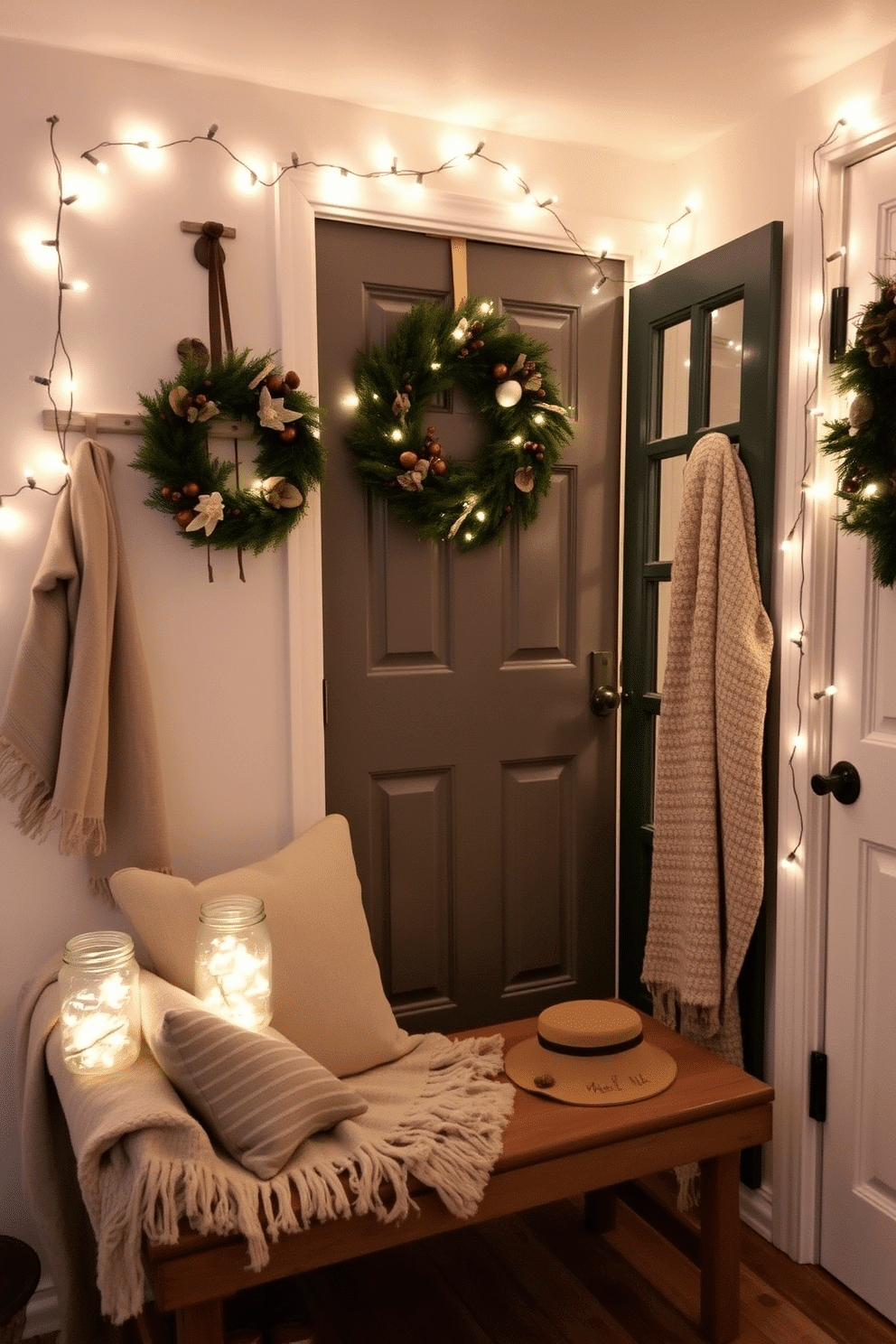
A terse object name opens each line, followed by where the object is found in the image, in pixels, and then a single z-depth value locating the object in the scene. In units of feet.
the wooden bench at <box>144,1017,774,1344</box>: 4.86
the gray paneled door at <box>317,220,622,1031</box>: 7.57
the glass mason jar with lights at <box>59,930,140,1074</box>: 5.38
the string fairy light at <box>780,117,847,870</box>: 6.65
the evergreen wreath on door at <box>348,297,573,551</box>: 7.39
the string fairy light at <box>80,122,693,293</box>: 6.65
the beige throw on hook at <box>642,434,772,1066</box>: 7.03
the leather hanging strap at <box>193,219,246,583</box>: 6.82
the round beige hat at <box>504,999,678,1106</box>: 6.23
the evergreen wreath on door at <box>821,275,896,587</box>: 5.94
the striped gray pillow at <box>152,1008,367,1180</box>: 4.94
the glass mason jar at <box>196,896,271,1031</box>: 5.82
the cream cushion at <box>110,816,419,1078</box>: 6.14
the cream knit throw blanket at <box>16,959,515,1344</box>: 4.56
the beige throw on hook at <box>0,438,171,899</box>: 6.24
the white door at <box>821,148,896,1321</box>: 6.45
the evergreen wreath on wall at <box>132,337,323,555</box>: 6.57
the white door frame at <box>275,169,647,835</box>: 7.06
